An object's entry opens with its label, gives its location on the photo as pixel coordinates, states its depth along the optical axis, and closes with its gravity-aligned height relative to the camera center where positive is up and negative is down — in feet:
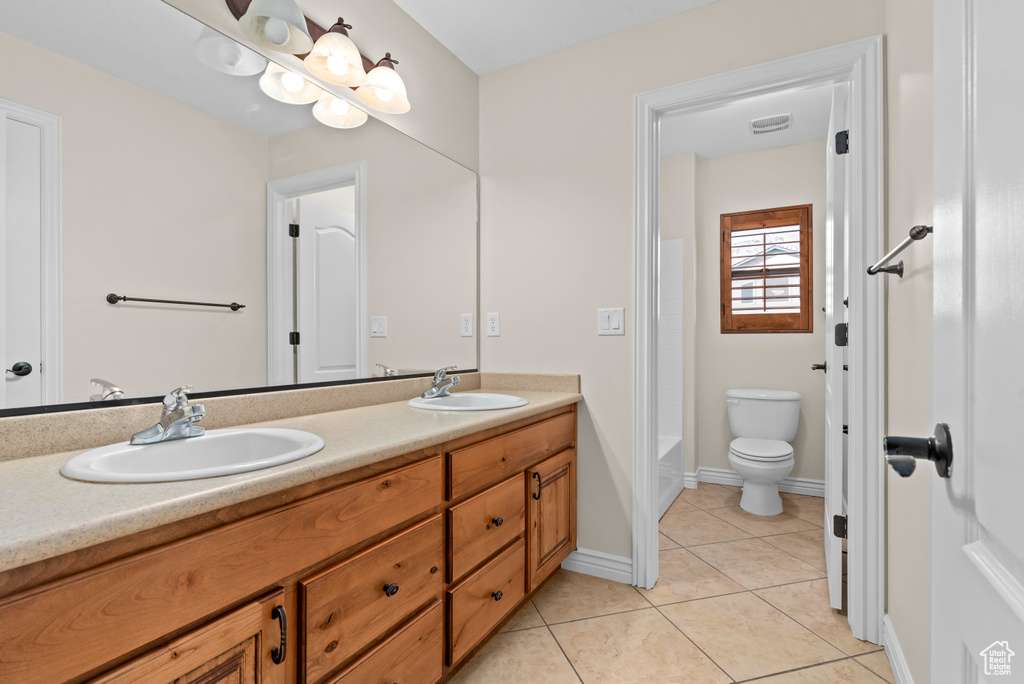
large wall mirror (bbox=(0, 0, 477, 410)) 3.34 +1.09
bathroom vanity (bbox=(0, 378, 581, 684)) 2.11 -1.41
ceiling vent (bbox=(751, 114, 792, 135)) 9.46 +4.29
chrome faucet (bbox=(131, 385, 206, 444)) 3.55 -0.61
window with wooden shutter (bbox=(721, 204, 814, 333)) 10.61 +1.57
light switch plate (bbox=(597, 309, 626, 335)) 6.72 +0.26
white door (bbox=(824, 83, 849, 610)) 5.81 +0.01
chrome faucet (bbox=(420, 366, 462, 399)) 6.46 -0.63
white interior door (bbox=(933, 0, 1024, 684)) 1.24 +0.00
